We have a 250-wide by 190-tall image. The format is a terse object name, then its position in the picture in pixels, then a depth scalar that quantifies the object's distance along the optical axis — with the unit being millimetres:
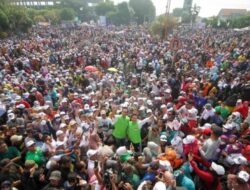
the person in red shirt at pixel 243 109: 7855
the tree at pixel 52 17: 60809
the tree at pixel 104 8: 88625
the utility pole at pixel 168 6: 18662
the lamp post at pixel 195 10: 54688
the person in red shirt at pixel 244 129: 6429
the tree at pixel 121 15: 78625
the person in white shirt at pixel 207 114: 7590
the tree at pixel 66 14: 68938
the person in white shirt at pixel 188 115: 7070
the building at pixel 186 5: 79188
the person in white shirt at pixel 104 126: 7004
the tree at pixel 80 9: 88625
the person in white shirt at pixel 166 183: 3970
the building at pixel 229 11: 113950
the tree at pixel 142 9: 83981
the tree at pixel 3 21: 30428
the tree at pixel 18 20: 33475
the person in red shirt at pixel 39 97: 9492
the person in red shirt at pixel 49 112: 7844
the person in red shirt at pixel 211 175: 4375
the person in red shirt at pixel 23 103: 8498
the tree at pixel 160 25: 33156
